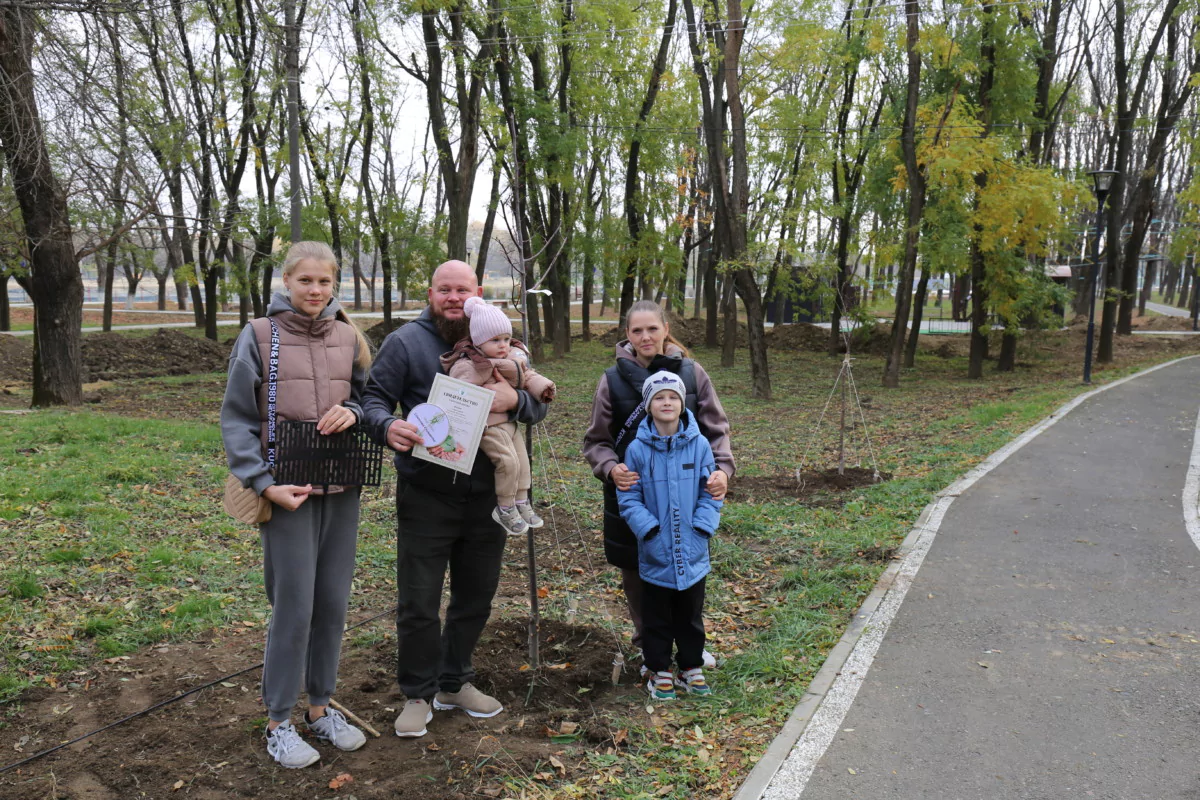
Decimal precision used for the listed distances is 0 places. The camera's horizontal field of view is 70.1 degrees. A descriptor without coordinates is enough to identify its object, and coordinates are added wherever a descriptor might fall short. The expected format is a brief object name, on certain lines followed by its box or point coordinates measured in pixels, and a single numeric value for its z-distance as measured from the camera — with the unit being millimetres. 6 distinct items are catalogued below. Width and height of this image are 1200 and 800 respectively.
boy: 4199
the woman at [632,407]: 4344
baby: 3588
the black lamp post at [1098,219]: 17655
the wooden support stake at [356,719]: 3789
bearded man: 3682
